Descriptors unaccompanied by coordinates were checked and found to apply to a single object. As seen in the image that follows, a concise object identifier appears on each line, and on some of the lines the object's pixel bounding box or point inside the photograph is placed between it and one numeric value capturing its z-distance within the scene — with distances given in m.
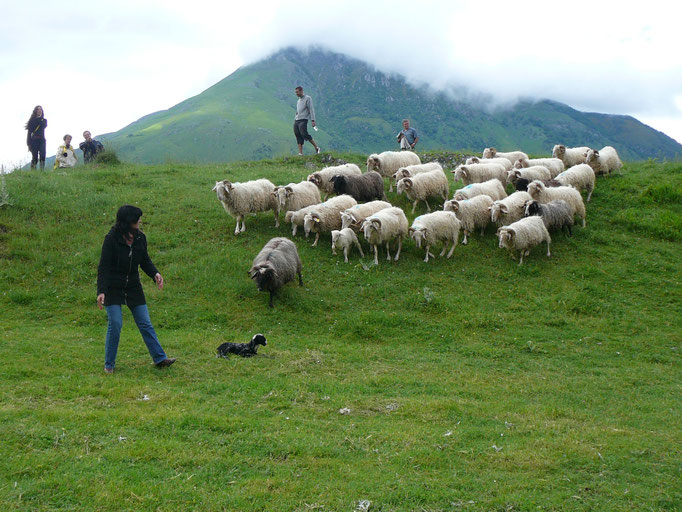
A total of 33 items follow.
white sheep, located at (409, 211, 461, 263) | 14.73
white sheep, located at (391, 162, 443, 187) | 18.69
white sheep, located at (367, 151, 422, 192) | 19.84
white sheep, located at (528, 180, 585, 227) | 16.94
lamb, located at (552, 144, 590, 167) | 22.05
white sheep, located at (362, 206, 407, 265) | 14.45
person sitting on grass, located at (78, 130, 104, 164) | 23.48
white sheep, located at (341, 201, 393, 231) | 15.09
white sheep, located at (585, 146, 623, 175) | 21.22
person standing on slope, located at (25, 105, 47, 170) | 20.22
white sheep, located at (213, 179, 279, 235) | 15.69
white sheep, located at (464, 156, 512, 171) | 20.42
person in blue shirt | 24.42
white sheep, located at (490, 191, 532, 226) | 16.06
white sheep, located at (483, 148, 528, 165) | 22.38
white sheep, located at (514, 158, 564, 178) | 20.30
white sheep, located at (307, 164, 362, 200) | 17.94
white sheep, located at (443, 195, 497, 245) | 15.99
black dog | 9.48
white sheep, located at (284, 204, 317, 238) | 15.66
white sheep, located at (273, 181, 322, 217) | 16.11
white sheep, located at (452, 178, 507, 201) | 17.20
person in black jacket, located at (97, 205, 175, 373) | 8.11
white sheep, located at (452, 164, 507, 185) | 19.28
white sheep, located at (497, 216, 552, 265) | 14.70
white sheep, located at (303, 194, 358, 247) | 15.24
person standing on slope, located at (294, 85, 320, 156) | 21.78
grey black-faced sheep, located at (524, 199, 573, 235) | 15.83
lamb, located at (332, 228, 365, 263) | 14.65
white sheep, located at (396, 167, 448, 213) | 17.80
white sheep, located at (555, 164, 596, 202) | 18.72
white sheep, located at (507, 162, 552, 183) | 18.91
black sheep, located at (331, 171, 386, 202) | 17.38
